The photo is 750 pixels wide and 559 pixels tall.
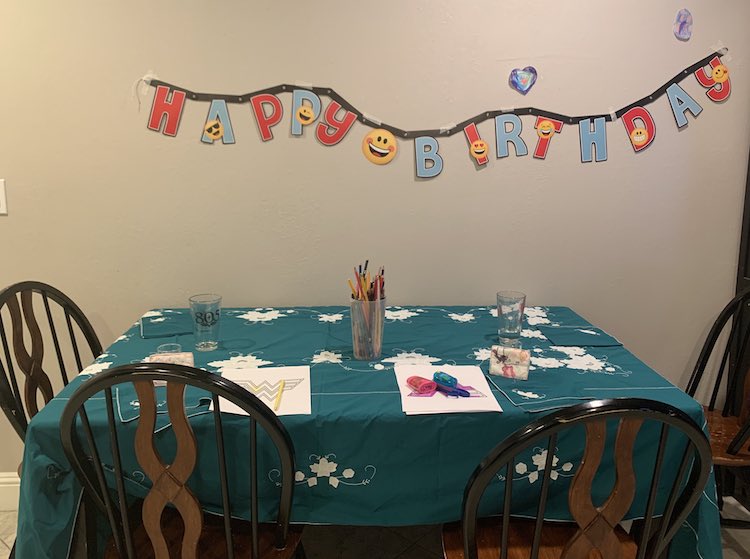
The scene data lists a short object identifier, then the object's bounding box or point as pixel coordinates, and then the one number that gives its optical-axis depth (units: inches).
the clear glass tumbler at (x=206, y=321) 63.2
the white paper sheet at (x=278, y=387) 48.0
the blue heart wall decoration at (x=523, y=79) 76.7
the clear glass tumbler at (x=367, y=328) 58.6
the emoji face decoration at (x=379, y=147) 77.6
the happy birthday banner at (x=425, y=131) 75.7
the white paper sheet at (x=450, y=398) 48.2
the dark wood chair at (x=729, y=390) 63.4
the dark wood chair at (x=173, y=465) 38.8
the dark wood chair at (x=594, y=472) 36.4
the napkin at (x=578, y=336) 65.8
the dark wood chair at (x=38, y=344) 60.4
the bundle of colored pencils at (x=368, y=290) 58.4
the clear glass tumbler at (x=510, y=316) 66.0
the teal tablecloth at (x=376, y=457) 45.5
